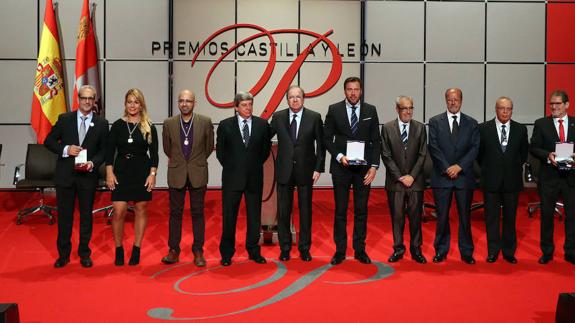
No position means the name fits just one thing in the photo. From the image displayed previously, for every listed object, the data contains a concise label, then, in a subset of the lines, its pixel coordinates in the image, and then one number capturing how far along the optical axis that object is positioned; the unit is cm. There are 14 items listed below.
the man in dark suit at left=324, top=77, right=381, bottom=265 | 483
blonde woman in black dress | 463
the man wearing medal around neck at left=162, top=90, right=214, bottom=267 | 479
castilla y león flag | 820
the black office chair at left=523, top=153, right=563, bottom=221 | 739
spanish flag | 822
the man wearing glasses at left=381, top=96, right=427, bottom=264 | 489
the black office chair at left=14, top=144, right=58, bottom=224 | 724
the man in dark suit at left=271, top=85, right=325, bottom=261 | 484
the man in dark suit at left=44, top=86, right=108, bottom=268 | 470
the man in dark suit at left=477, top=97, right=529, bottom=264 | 487
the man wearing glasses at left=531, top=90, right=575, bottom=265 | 490
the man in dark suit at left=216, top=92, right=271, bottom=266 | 477
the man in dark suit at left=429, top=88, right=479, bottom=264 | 486
